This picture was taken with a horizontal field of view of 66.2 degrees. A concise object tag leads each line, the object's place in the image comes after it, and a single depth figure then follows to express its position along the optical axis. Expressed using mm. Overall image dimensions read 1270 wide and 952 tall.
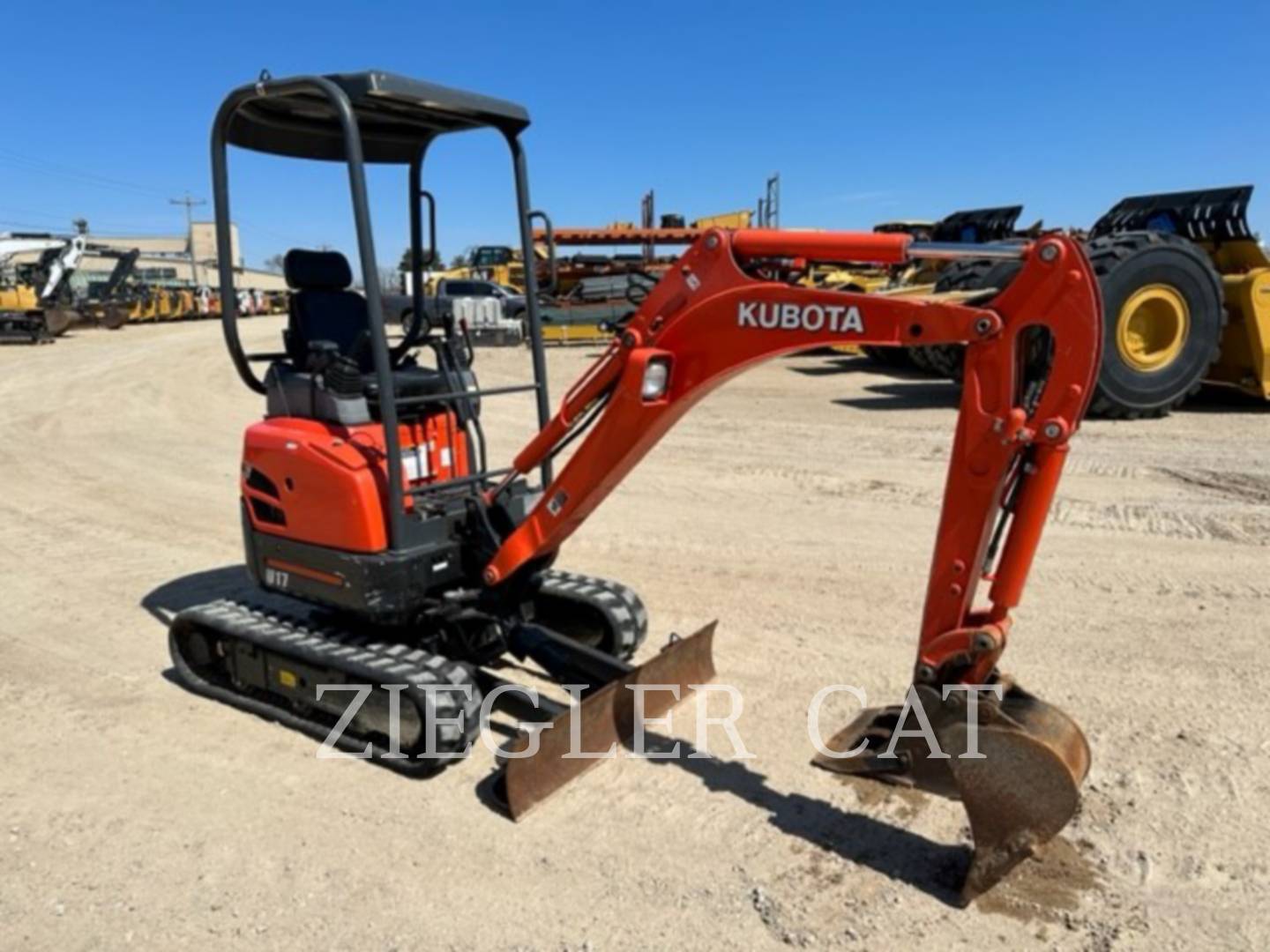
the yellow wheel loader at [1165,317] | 10406
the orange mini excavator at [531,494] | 3020
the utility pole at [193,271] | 77094
